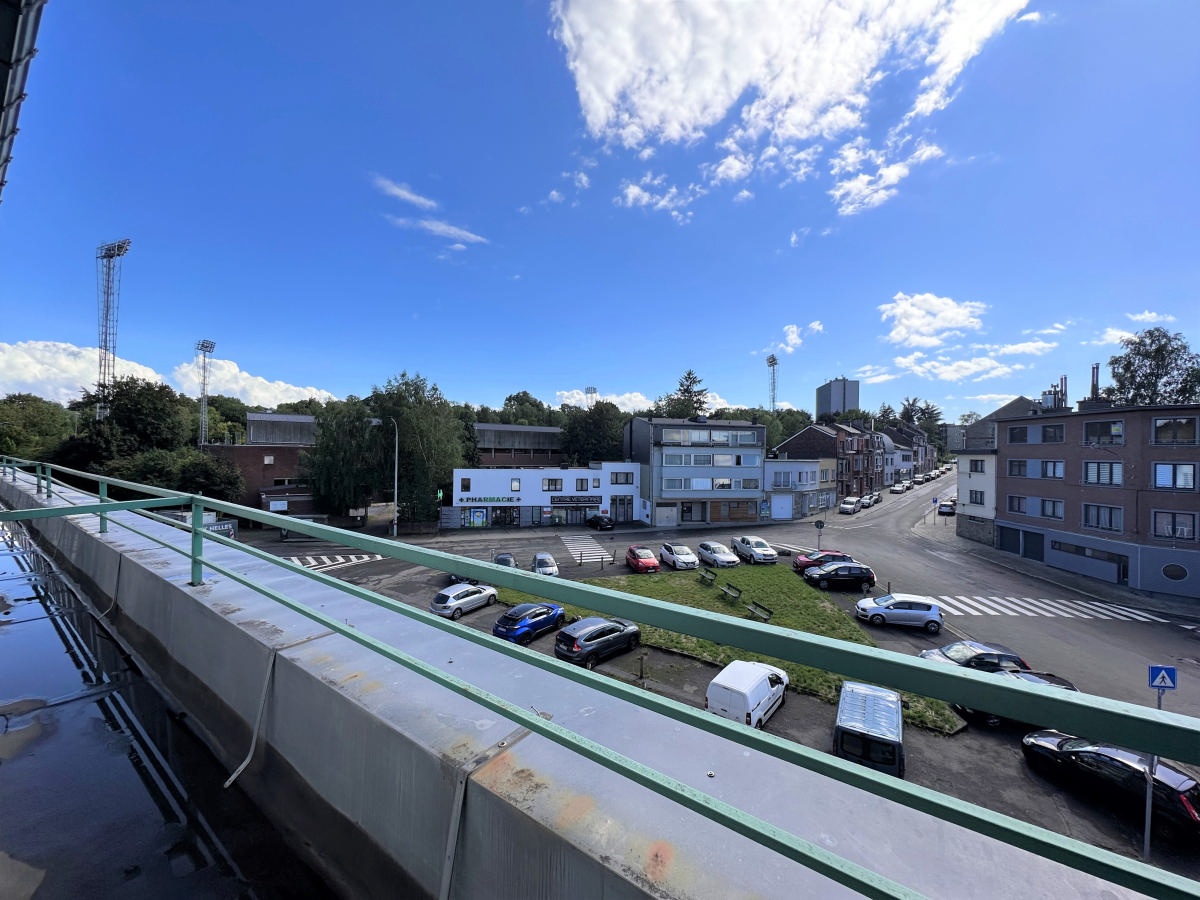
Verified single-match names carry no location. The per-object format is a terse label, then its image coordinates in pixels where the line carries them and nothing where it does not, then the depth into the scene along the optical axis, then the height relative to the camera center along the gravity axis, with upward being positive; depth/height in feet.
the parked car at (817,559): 81.20 -17.27
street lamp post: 105.89 -8.73
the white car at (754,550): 87.56 -17.43
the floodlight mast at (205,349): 181.61 +36.53
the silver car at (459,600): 56.59 -17.76
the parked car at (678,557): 80.19 -17.29
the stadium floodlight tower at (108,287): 144.25 +46.81
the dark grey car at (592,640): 43.88 -17.11
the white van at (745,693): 33.24 -16.40
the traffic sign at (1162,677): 29.07 -12.95
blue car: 49.65 -17.71
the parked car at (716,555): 85.40 -17.97
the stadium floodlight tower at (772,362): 295.89 +54.54
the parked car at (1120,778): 26.22 -18.43
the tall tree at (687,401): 216.33 +22.55
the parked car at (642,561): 77.87 -17.33
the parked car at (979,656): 42.78 -17.48
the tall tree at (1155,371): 114.11 +20.97
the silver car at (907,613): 57.93 -18.40
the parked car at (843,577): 74.02 -18.23
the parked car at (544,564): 71.36 -16.59
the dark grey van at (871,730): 29.45 -16.71
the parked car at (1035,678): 38.07 -17.43
